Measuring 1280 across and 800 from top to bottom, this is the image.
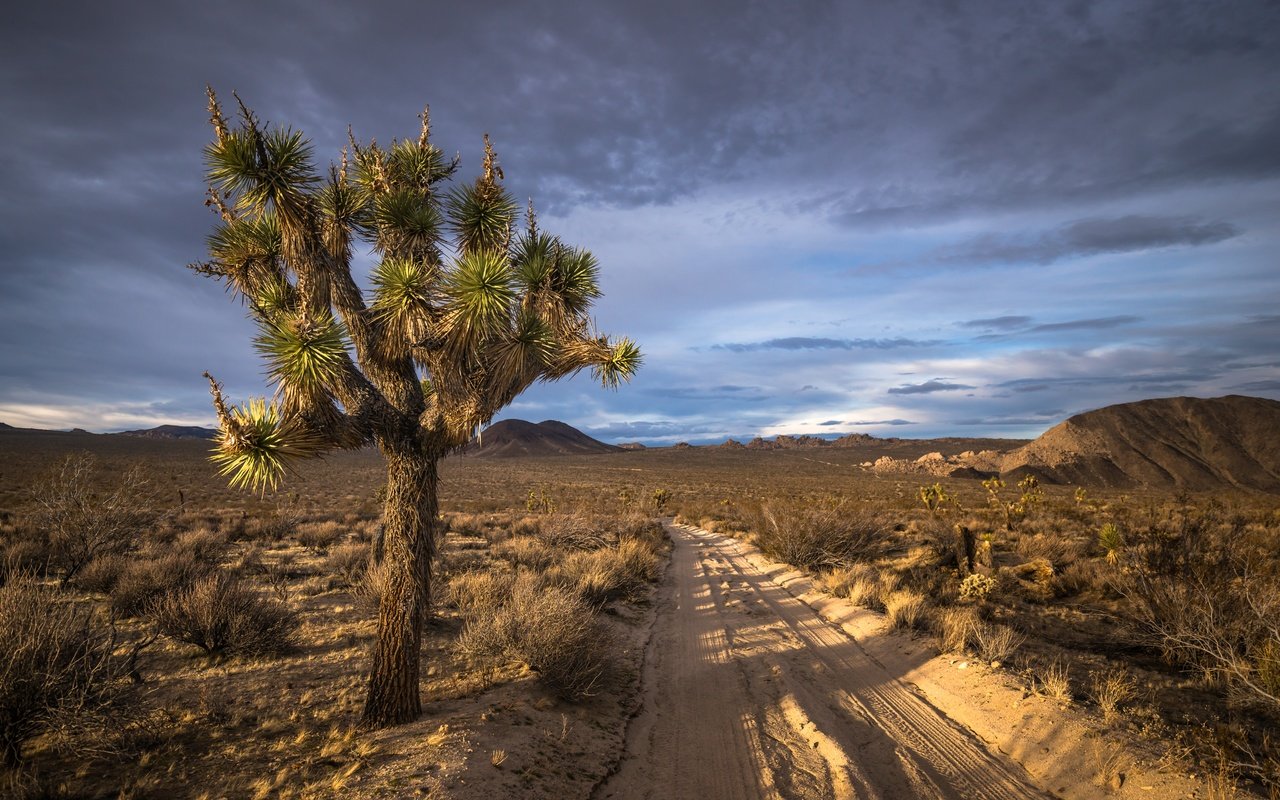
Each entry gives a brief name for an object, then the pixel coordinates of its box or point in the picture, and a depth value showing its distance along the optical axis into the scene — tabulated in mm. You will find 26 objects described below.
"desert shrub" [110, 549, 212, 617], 8258
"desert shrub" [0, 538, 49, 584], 9430
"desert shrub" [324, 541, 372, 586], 11195
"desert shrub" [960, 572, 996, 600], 9951
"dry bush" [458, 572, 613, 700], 6660
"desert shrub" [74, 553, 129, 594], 9367
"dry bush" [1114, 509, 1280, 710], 6125
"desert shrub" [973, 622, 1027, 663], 7242
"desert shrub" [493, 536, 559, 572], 13130
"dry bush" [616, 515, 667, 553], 17484
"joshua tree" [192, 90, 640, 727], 5121
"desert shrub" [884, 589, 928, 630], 8883
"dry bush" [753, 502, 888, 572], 14445
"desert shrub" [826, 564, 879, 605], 10602
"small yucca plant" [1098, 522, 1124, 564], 11539
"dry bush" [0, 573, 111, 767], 4374
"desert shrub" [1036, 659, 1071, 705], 6085
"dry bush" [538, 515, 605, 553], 15820
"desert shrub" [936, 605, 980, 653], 7793
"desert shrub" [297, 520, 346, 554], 15125
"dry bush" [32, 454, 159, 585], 9977
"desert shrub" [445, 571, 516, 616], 9336
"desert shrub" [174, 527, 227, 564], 11535
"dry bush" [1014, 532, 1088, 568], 13224
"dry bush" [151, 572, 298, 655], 7039
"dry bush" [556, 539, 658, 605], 10570
